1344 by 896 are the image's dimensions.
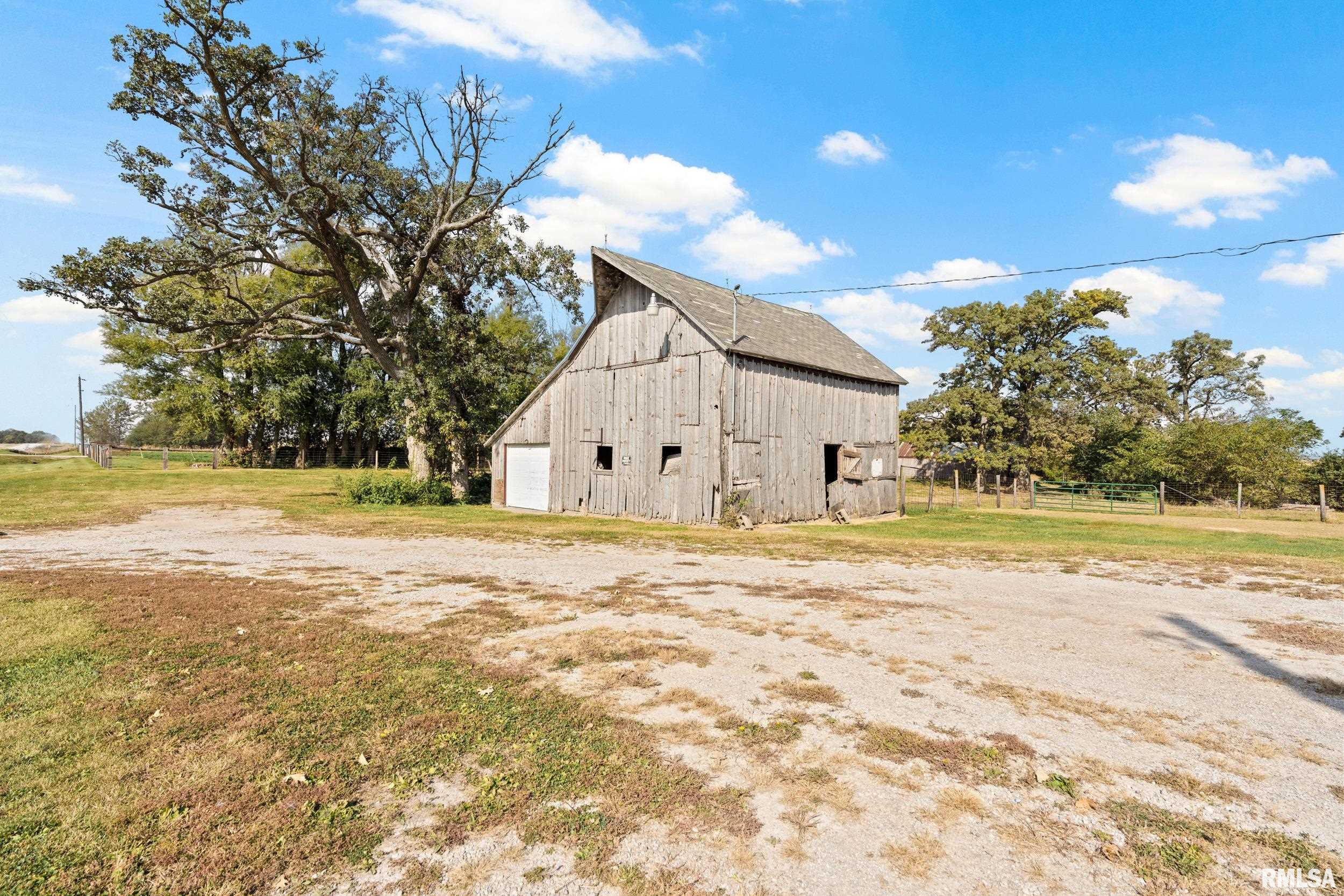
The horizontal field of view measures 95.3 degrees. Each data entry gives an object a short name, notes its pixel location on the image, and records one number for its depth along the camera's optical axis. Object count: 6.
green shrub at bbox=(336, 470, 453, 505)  22.30
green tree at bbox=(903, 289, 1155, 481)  36.44
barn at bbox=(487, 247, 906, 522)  17.33
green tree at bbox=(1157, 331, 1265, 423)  42.62
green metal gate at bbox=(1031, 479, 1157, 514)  25.64
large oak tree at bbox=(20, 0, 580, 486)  18.59
